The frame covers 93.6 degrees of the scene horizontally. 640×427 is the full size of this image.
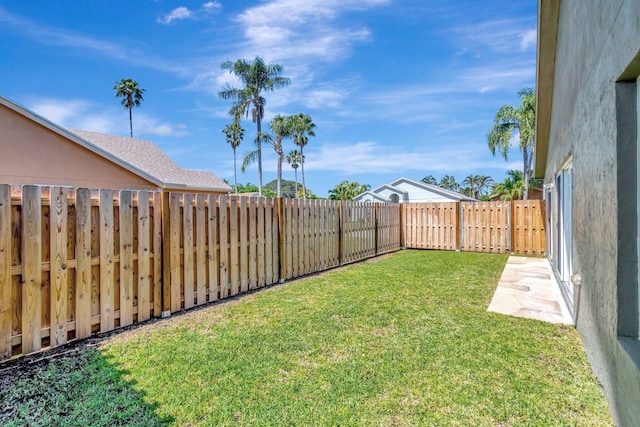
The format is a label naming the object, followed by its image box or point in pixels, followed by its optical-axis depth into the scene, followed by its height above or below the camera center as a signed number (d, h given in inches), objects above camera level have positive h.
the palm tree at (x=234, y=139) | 1543.4 +387.7
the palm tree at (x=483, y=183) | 2368.4 +223.0
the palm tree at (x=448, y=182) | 2891.2 +288.0
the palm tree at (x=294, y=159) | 1669.5 +298.3
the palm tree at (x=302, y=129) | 1114.1 +336.7
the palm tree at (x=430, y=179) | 2993.6 +321.2
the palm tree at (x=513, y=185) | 884.7 +75.1
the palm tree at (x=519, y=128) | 820.6 +233.7
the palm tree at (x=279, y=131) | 965.8 +264.5
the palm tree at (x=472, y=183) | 2316.8 +221.7
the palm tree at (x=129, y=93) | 1119.0 +454.6
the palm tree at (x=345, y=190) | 1534.2 +115.9
